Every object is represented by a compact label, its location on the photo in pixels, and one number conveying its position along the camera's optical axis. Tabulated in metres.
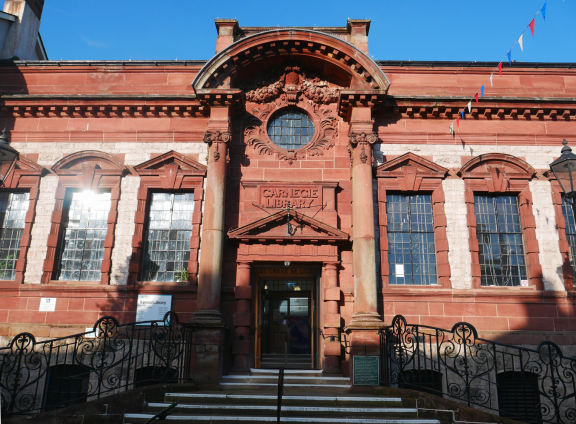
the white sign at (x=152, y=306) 12.30
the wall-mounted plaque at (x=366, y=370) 10.48
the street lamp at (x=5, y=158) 8.72
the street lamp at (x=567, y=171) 8.07
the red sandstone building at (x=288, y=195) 12.36
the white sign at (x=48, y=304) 12.47
